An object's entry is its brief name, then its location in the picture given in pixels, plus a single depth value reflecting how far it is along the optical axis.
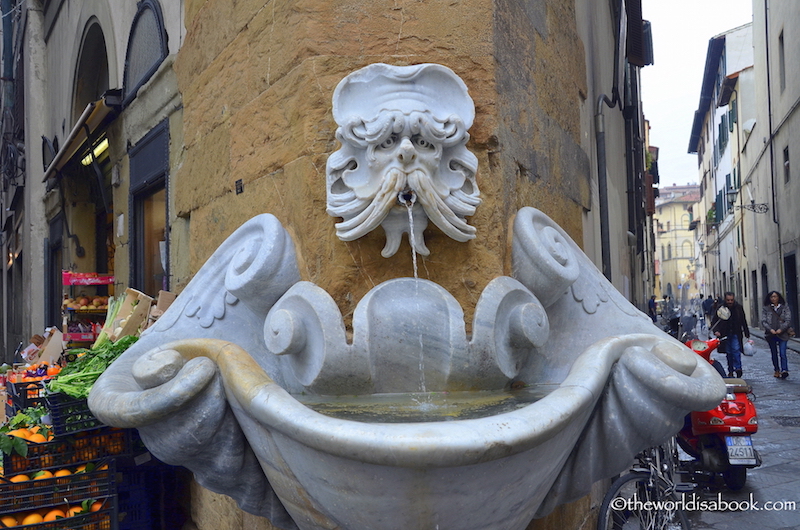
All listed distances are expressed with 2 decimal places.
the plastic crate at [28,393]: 3.68
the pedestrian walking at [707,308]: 21.10
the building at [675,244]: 63.03
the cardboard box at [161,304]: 3.69
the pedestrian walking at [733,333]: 9.34
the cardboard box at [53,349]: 5.18
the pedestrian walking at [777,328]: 9.74
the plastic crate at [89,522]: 2.87
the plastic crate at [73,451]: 3.01
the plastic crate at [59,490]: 2.88
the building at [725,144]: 23.78
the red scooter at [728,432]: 4.66
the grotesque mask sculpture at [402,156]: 1.98
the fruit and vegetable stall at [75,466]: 2.91
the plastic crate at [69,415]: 3.07
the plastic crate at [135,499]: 3.40
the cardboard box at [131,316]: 4.05
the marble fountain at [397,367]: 1.63
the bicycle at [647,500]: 3.48
